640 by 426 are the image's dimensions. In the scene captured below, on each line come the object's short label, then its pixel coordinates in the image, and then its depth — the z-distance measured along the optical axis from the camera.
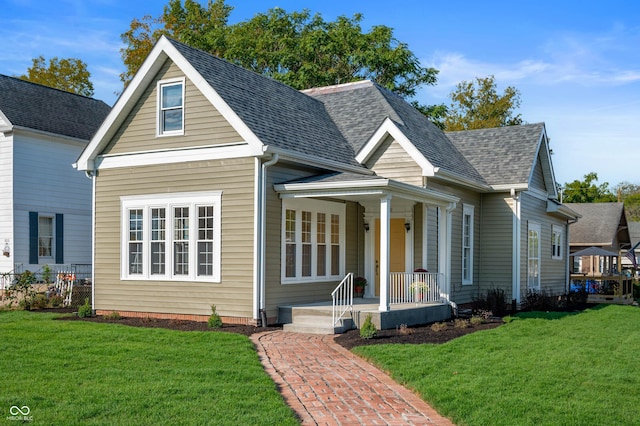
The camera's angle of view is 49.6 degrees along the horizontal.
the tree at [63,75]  42.06
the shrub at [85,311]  16.91
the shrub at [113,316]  16.41
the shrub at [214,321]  14.70
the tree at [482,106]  48.25
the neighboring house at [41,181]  22.64
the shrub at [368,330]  13.15
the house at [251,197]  15.12
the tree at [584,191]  65.19
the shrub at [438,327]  14.61
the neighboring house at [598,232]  38.50
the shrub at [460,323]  15.33
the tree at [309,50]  33.75
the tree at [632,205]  75.94
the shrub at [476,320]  16.08
